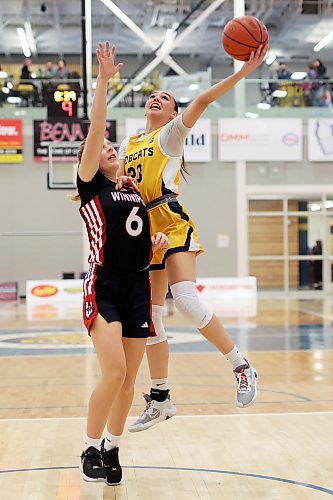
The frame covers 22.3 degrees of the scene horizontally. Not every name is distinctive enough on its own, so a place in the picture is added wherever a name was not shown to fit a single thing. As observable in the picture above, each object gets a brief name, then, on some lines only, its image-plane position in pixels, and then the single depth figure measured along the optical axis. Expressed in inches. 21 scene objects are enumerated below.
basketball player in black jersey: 155.9
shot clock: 609.3
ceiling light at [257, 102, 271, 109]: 815.1
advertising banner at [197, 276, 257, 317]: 706.8
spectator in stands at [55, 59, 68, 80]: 824.9
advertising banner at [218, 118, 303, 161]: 818.2
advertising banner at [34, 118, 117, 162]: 661.9
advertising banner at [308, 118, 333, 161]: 829.0
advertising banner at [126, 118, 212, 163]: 808.9
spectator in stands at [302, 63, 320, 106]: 813.9
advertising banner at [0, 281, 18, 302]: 782.5
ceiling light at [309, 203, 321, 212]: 881.5
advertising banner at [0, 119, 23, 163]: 807.1
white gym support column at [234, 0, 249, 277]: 844.6
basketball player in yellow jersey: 187.6
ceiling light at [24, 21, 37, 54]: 1034.6
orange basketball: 178.1
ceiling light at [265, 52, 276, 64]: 996.6
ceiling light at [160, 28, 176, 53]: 898.1
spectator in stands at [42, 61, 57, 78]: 854.6
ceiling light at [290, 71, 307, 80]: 814.5
